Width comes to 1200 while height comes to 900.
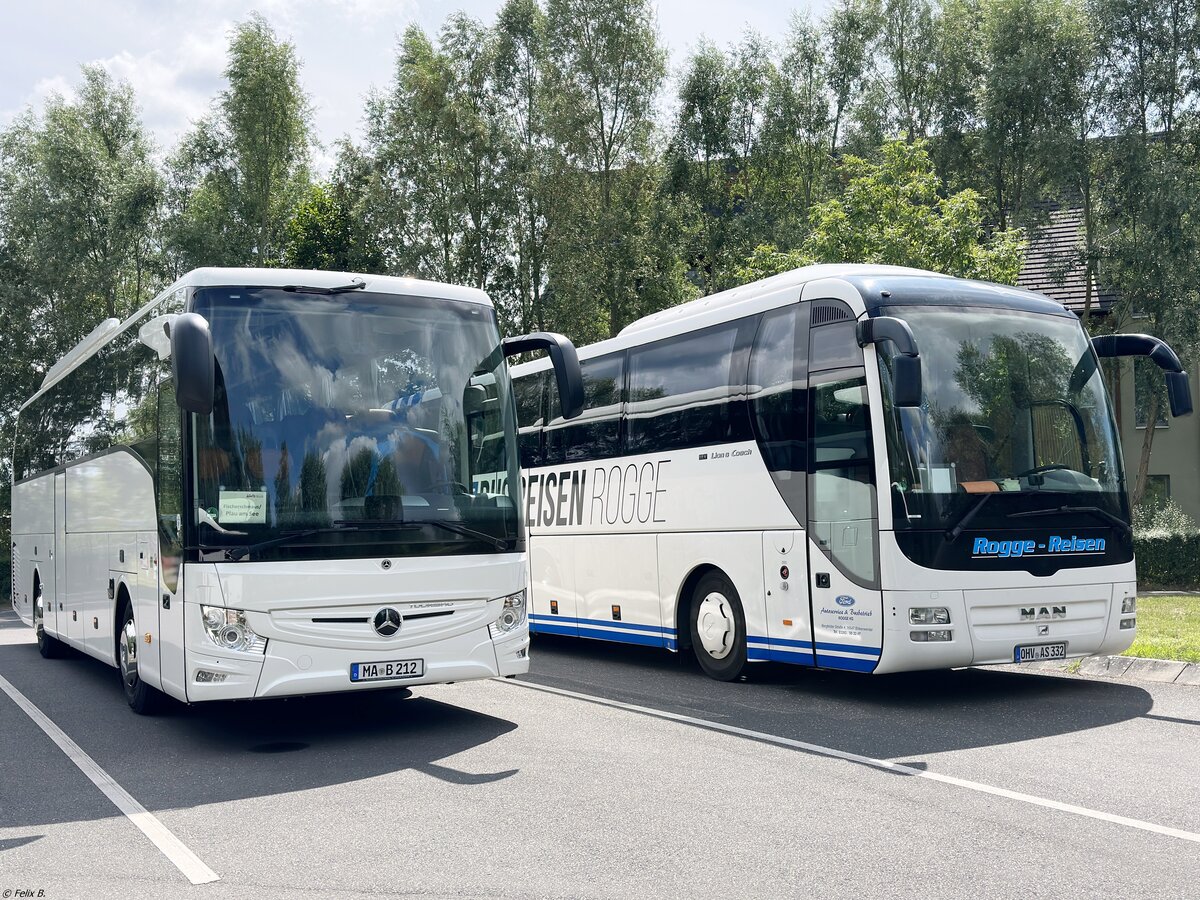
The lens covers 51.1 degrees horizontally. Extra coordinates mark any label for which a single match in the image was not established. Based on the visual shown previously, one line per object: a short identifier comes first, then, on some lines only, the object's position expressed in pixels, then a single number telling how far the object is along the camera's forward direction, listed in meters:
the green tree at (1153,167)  31.75
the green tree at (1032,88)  33.62
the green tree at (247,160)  43.12
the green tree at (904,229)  24.52
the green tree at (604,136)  37.22
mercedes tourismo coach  8.66
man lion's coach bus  9.99
